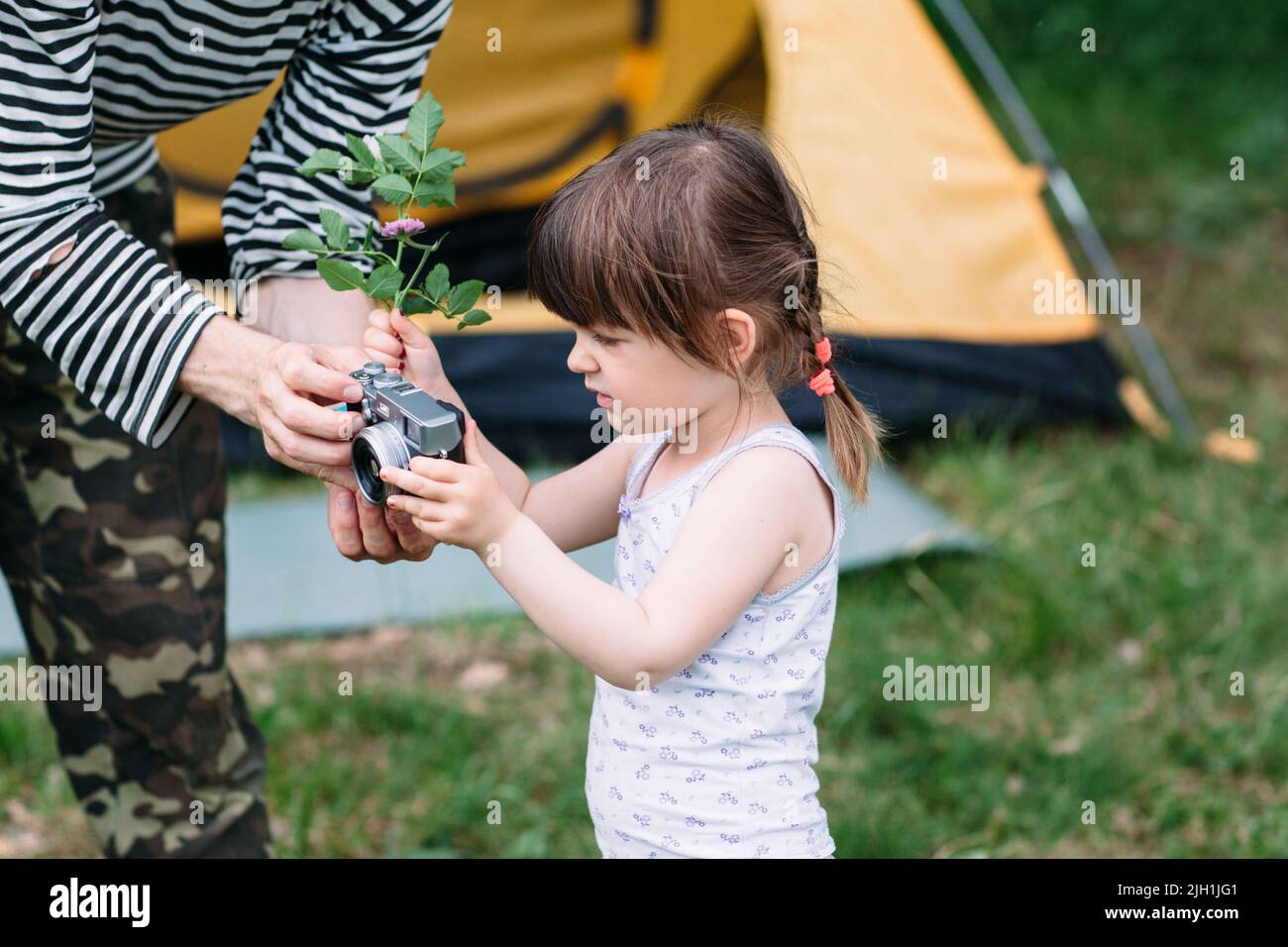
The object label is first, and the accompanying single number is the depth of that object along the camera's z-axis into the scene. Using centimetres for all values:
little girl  121
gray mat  261
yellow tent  304
